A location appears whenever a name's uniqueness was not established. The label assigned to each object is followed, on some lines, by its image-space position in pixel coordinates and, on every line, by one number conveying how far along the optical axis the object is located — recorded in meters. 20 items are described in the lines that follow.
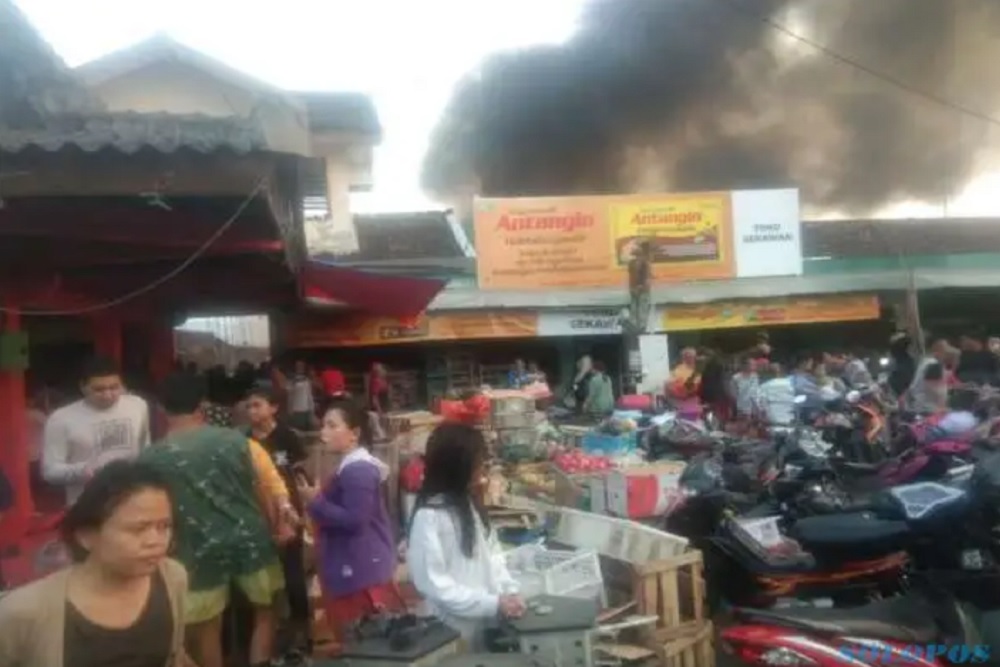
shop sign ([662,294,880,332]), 17.80
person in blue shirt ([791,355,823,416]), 11.85
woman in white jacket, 3.57
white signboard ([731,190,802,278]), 18.58
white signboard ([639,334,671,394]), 15.69
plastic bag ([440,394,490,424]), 5.17
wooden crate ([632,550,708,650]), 4.83
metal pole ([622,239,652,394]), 16.55
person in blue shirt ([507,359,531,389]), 15.46
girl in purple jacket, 4.35
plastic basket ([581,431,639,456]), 10.58
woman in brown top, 2.23
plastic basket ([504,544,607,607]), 4.79
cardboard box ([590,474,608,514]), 7.68
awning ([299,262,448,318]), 7.34
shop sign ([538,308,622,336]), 17.14
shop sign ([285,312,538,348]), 15.80
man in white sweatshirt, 4.61
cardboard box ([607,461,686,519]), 7.46
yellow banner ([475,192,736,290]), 17.64
